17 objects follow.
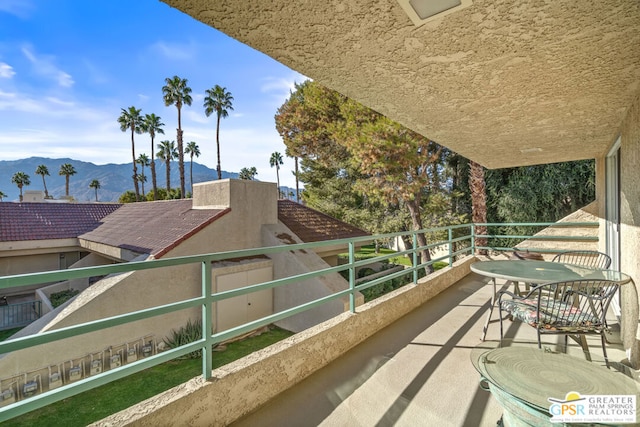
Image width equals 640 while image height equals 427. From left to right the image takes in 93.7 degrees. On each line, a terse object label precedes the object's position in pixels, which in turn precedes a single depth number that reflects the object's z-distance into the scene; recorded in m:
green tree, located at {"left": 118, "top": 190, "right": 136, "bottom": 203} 33.66
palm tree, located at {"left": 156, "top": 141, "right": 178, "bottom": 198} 38.00
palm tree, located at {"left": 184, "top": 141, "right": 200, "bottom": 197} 44.47
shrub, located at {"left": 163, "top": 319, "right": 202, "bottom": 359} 7.74
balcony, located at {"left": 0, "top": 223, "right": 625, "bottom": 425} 1.64
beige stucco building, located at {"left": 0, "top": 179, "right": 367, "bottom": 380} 6.60
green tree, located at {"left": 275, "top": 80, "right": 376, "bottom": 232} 15.64
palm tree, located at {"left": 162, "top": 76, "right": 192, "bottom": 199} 27.84
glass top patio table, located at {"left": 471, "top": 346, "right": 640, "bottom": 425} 1.21
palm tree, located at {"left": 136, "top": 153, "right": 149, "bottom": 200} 43.94
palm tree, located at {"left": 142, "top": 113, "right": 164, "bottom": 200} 33.69
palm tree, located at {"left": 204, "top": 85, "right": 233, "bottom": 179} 30.14
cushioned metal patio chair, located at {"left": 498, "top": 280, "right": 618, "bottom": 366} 2.57
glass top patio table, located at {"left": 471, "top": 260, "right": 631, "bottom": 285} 2.88
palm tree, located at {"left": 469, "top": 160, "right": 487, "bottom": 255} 12.53
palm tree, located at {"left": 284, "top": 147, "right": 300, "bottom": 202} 18.30
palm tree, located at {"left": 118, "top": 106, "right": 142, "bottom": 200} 32.41
